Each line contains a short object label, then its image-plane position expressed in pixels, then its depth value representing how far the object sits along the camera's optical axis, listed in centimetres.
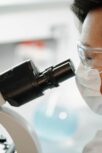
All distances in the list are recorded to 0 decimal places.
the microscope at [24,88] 62
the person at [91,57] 77
